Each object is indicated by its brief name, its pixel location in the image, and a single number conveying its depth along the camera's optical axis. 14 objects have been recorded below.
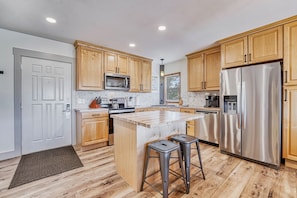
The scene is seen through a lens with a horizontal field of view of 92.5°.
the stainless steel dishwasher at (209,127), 3.30
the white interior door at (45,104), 2.95
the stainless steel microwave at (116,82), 3.72
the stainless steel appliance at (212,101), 3.66
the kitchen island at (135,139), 1.75
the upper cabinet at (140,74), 4.27
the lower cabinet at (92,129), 3.07
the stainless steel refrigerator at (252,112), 2.33
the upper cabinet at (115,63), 3.72
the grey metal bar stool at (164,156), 1.54
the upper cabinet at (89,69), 3.31
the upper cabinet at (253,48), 2.42
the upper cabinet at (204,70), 3.54
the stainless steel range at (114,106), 3.46
